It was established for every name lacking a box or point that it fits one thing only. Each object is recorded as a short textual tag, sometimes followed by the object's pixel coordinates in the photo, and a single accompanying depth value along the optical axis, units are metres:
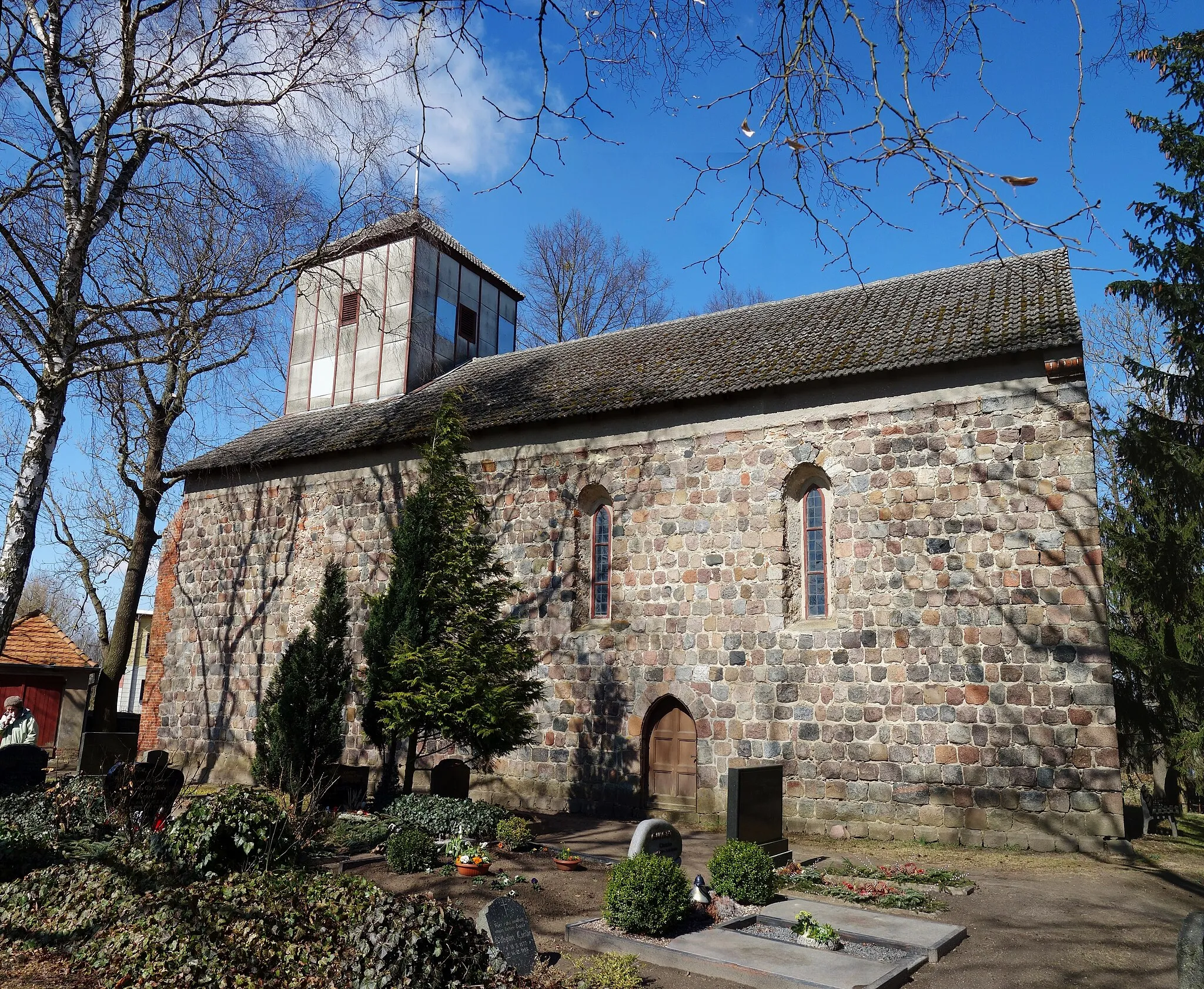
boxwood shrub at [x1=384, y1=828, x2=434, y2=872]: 9.90
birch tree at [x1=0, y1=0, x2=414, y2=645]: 10.04
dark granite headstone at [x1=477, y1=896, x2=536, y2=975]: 6.71
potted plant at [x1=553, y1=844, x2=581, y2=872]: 10.40
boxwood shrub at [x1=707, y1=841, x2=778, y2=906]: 8.88
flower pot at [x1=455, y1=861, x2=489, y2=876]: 9.80
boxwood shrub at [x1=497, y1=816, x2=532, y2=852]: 11.23
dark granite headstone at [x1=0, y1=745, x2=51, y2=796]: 11.44
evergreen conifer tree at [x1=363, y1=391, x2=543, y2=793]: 12.82
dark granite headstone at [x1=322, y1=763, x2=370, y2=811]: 13.34
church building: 12.27
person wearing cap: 12.71
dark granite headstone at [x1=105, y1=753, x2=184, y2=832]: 10.17
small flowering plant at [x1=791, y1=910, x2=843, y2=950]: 7.48
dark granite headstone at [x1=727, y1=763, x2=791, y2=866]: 10.72
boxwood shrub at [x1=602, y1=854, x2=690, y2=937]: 7.71
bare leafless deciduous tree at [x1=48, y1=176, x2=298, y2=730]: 12.13
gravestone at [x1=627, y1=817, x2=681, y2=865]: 9.68
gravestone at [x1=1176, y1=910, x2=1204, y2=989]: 5.15
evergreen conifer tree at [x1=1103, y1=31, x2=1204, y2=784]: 16.12
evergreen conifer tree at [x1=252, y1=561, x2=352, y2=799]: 13.65
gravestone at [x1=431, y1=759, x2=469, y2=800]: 13.53
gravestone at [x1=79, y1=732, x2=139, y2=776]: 14.66
